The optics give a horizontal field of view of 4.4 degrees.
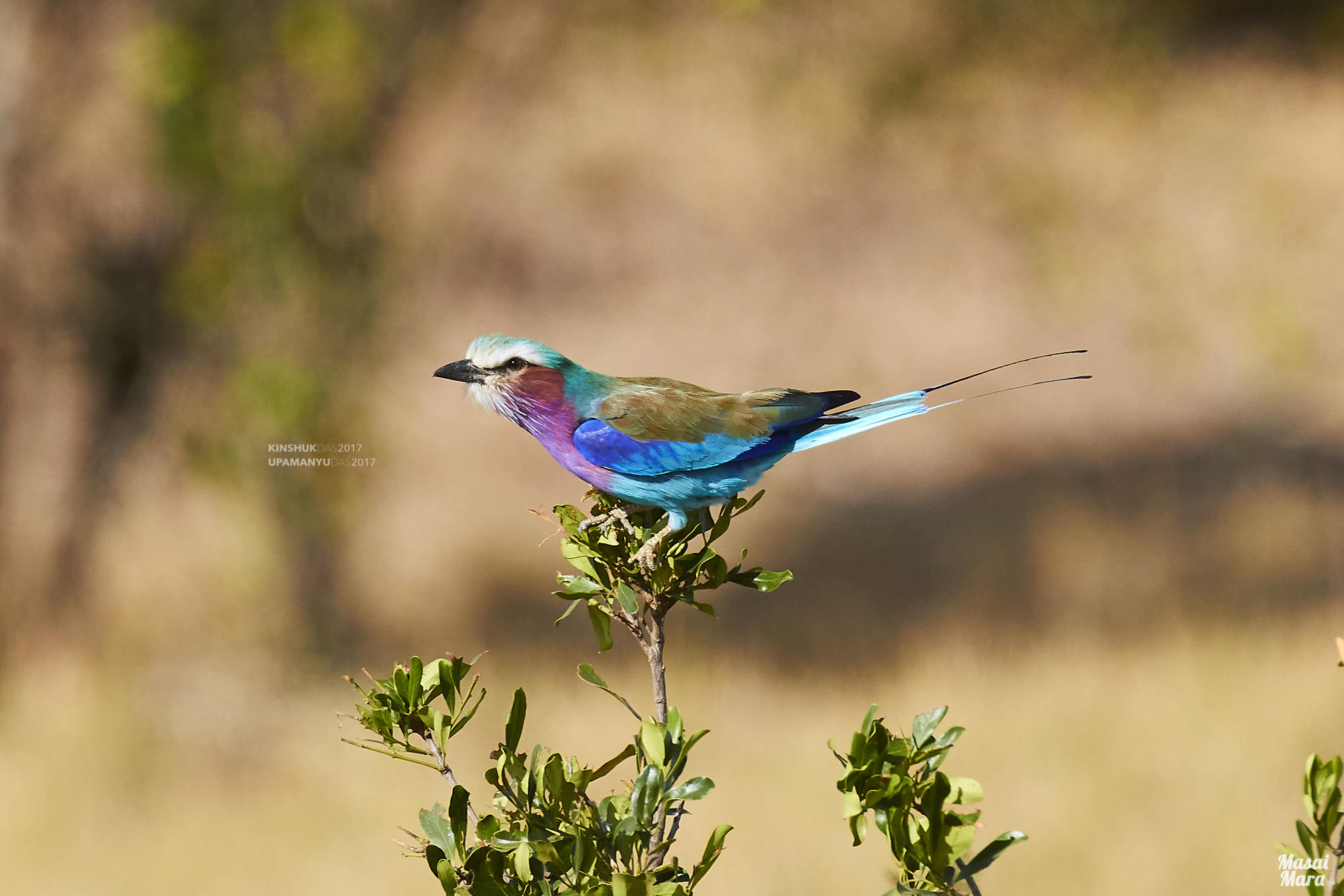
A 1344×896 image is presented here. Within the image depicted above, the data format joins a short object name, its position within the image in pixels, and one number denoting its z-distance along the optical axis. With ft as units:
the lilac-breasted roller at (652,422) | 26.71
